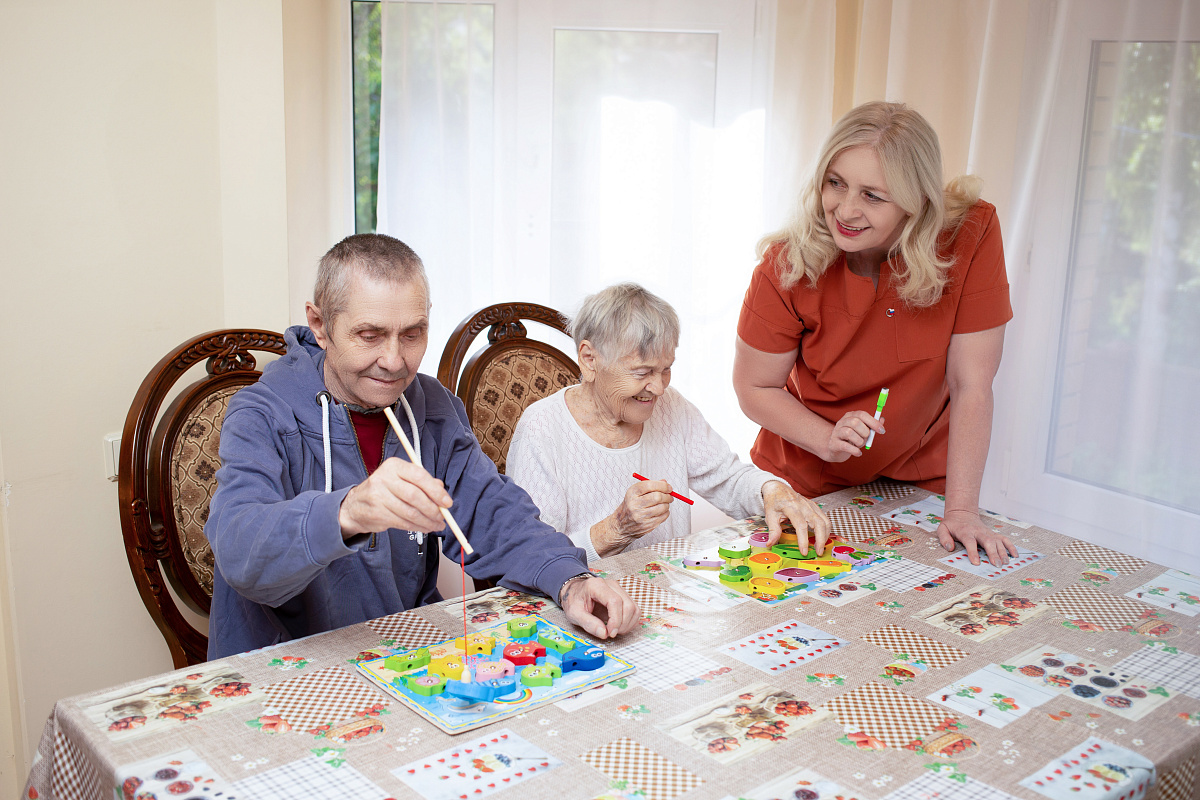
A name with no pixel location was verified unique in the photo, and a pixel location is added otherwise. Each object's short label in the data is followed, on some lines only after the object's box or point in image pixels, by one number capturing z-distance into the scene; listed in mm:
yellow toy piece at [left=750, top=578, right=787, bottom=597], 1540
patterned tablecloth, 1013
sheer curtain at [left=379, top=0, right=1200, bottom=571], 2461
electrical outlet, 1960
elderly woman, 1927
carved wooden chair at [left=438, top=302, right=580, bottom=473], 2244
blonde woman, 1851
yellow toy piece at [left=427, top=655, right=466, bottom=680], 1200
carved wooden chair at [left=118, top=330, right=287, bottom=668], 1744
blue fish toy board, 1145
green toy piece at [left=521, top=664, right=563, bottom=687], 1202
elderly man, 1264
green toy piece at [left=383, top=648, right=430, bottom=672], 1229
